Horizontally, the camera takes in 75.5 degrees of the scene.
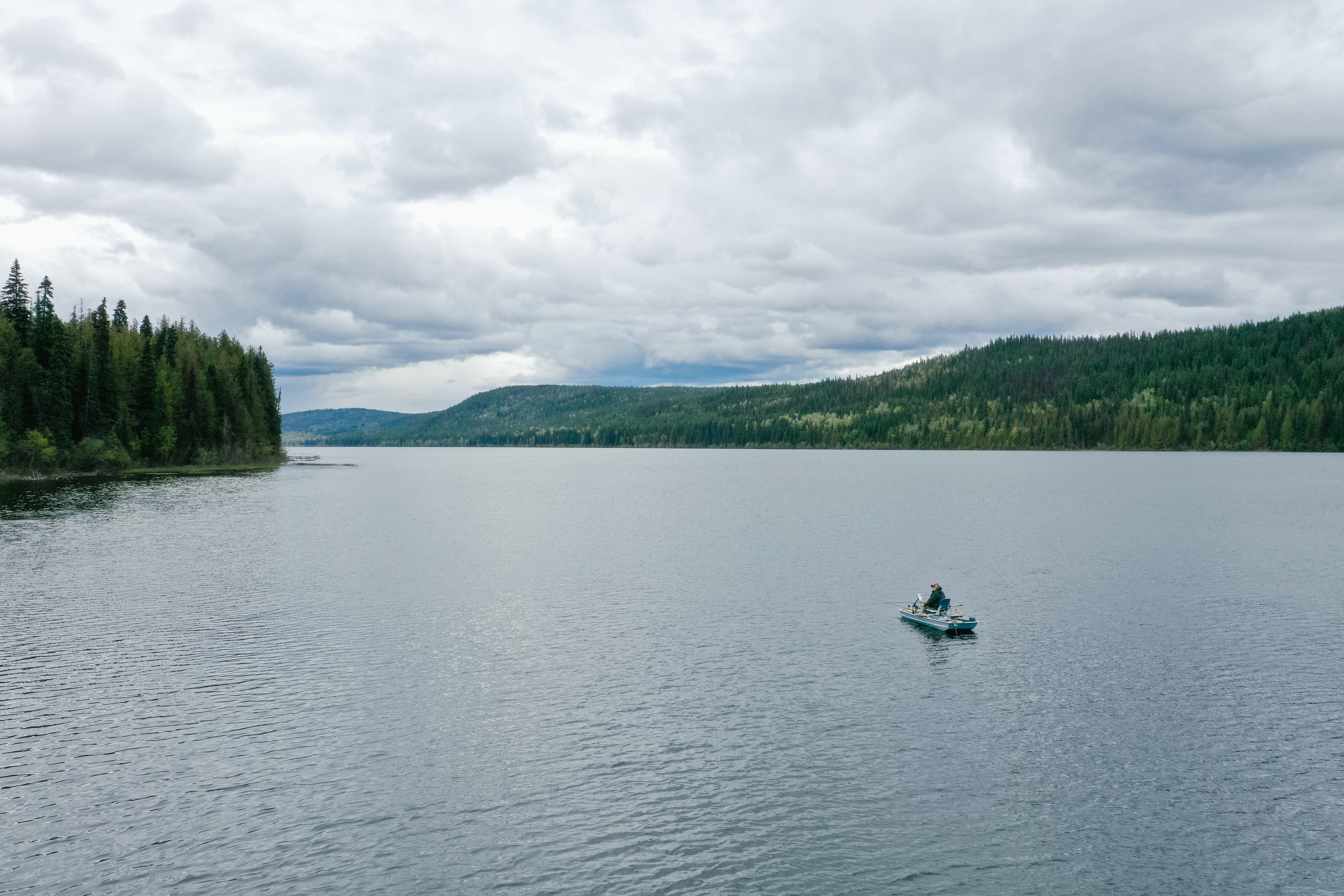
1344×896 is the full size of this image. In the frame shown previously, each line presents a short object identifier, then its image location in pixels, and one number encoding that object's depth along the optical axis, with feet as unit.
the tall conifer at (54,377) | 437.17
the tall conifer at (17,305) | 457.68
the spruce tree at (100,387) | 464.65
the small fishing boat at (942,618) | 151.53
